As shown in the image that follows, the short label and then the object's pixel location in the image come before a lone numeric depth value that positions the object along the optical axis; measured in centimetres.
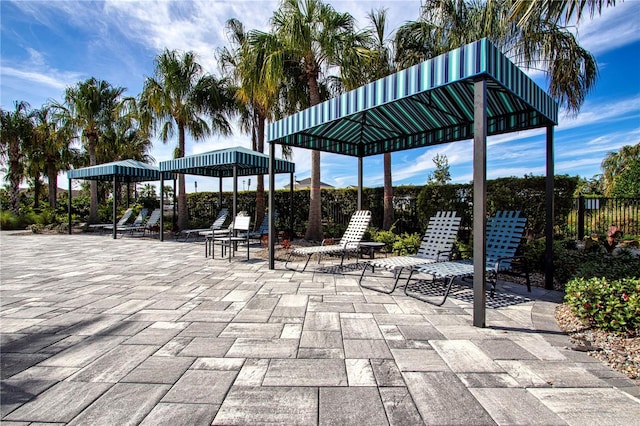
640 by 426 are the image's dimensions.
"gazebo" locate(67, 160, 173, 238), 1227
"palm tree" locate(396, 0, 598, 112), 734
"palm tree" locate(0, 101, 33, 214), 1805
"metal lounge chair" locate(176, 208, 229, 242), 938
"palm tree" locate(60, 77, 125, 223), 1551
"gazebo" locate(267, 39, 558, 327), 305
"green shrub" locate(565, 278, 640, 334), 280
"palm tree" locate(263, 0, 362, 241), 795
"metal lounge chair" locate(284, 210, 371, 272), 581
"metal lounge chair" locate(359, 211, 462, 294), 461
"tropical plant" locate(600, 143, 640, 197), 1510
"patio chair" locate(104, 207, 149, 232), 1380
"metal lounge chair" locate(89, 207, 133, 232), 1352
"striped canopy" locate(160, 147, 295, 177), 900
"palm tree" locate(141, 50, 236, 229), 1245
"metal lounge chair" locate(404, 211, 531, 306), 396
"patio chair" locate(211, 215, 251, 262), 781
